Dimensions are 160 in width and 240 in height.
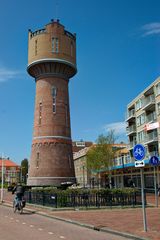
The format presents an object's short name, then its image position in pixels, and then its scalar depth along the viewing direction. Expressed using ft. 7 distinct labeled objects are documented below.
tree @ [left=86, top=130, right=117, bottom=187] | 184.75
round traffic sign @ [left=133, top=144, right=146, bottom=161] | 36.45
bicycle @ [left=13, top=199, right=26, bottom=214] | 59.26
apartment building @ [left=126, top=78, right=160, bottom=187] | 143.33
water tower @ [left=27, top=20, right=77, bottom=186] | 136.46
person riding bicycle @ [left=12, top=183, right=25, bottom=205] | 60.23
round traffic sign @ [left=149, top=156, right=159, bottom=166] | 60.70
